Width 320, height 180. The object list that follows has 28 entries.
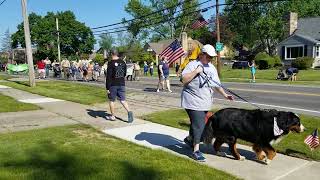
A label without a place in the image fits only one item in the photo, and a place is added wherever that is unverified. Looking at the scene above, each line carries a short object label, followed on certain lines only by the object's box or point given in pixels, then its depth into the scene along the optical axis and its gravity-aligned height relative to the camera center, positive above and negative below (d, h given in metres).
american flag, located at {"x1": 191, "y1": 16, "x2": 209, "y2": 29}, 21.12 +3.75
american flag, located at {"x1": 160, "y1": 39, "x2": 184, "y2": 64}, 14.46 +1.02
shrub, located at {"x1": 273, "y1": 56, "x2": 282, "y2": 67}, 29.98 +0.84
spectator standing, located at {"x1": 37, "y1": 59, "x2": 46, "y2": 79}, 21.43 +0.30
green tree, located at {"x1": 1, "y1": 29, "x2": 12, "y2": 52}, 61.72 +6.88
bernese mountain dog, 3.88 -0.84
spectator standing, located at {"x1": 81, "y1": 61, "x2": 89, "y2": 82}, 18.94 +0.02
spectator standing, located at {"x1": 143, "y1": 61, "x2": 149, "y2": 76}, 28.17 +0.24
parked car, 32.52 +0.62
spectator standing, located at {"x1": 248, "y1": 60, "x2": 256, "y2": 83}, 17.88 -0.07
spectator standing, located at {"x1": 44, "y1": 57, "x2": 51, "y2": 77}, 23.00 +0.66
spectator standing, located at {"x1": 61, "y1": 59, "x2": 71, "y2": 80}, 21.07 +0.27
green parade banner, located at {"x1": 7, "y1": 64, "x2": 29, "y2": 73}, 30.38 +0.56
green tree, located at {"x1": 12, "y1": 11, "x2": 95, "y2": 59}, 57.52 +8.13
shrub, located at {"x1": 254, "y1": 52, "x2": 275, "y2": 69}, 29.03 +0.83
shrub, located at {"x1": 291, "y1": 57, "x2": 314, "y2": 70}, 27.12 +0.63
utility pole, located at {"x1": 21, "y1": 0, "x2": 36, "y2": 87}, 14.39 +1.58
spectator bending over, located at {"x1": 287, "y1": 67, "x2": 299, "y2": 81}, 18.31 -0.23
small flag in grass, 4.22 -1.11
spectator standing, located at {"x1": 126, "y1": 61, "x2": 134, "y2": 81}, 19.79 +0.12
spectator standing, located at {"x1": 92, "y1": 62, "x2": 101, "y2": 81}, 19.48 +0.00
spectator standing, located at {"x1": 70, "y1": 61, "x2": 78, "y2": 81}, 20.60 +0.10
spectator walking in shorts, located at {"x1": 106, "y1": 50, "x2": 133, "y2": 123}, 6.40 -0.18
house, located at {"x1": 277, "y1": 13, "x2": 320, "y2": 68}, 32.07 +3.36
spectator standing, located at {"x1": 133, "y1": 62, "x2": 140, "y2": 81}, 20.43 +0.12
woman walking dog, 4.01 -0.32
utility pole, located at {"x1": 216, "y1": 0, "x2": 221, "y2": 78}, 20.20 +3.76
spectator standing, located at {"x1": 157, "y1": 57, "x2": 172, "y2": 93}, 12.93 +0.00
